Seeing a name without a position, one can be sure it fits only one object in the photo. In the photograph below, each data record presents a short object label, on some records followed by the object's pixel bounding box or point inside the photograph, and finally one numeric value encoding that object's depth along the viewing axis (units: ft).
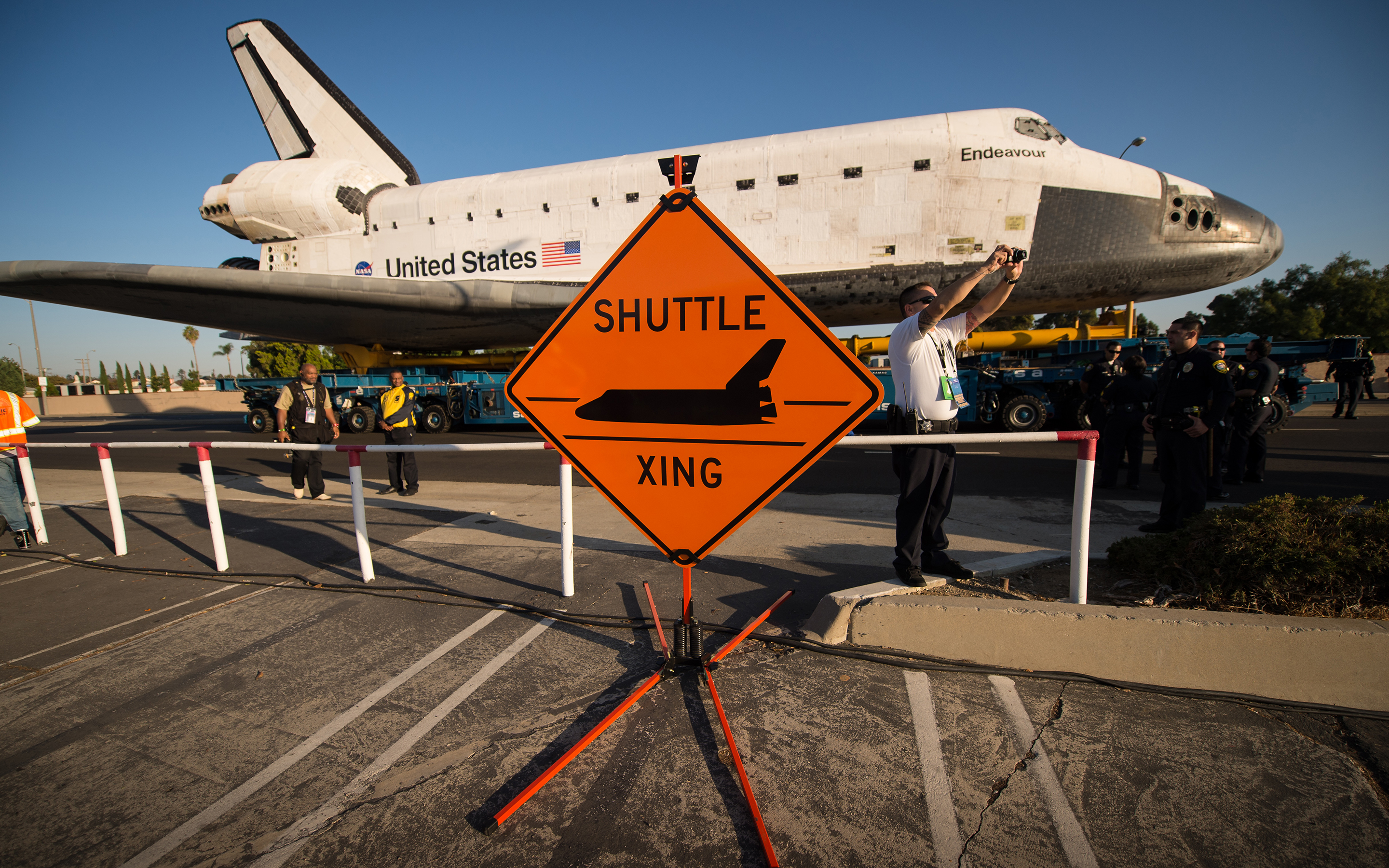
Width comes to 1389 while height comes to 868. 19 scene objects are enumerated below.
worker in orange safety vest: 17.24
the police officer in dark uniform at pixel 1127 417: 22.94
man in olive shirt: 25.50
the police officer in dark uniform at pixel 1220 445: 20.80
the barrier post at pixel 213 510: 14.66
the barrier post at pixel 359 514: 13.43
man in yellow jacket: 25.26
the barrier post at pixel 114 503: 16.37
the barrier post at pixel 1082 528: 9.62
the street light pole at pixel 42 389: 114.01
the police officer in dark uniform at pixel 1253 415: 22.89
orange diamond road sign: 7.64
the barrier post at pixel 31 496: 17.81
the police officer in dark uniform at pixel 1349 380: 46.37
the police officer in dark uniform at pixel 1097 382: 26.81
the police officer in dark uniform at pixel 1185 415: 15.23
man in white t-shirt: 11.11
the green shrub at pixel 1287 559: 8.79
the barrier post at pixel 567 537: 12.30
